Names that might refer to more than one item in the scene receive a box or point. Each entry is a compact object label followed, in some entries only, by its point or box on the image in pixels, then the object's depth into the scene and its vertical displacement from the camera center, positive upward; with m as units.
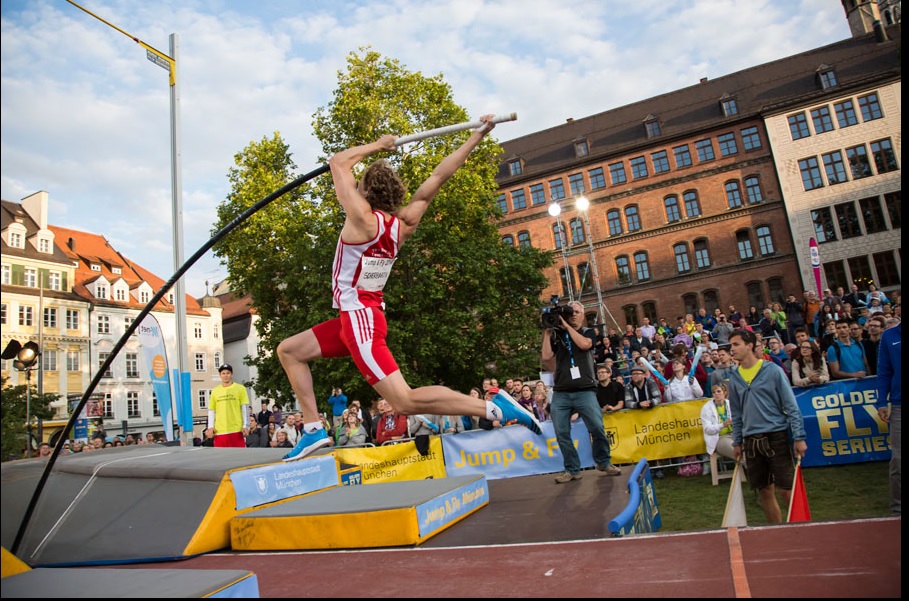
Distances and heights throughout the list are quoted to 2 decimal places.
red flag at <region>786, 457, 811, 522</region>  5.39 -1.30
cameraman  7.54 -0.08
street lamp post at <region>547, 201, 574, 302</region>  26.68 +7.36
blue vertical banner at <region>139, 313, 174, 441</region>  10.81 +1.26
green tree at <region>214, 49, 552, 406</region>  24.73 +6.11
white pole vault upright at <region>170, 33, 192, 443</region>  11.26 +4.04
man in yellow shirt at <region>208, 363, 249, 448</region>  10.30 +0.29
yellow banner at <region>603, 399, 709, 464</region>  10.52 -1.03
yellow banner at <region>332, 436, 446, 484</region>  11.02 -1.02
